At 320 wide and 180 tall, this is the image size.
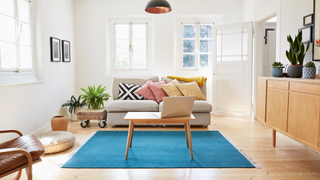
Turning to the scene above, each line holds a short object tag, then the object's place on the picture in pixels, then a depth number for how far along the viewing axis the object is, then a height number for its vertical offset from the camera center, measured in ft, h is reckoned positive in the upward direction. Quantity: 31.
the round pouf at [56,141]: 9.30 -2.55
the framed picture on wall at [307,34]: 9.70 +1.69
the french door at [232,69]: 16.43 +0.43
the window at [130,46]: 18.86 +2.36
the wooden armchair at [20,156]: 5.28 -1.88
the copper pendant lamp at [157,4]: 10.75 +3.21
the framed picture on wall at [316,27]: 9.20 +1.84
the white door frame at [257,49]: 15.84 +1.76
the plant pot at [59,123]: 11.89 -2.33
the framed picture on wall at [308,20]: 9.61 +2.27
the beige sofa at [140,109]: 13.41 -1.86
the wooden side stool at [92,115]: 13.65 -2.21
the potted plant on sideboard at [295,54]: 9.06 +0.82
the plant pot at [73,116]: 15.74 -2.61
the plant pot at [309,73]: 8.02 +0.07
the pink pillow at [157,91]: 14.29 -0.92
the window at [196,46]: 18.93 +2.34
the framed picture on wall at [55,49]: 13.98 +1.65
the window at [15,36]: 10.23 +1.87
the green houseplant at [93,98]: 14.12 -1.28
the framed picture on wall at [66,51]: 15.80 +1.68
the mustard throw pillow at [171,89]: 14.30 -0.80
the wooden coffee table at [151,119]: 8.52 -1.54
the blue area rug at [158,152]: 8.32 -3.03
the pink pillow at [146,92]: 14.51 -1.01
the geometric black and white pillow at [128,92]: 14.69 -0.99
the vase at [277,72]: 9.80 +0.13
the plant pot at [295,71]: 8.91 +0.15
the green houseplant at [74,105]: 15.16 -1.83
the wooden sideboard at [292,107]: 7.27 -1.14
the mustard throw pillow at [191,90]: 14.46 -0.87
